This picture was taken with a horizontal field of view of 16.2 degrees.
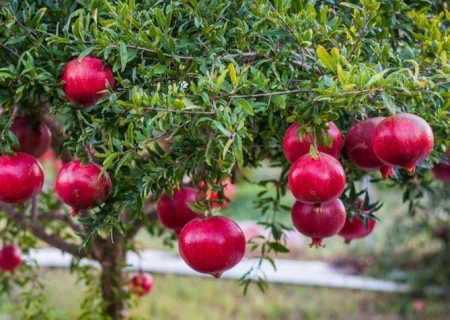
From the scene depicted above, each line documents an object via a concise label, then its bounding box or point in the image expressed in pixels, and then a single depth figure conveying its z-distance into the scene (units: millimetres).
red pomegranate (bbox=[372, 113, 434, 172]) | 2231
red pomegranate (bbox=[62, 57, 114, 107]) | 2300
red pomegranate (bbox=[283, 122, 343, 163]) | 2283
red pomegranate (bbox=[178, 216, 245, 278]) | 2316
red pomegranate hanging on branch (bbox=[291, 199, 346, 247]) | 2361
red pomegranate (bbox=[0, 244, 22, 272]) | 3143
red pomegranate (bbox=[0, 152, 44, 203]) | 2382
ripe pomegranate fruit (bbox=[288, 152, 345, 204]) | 2237
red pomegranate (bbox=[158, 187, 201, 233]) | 2527
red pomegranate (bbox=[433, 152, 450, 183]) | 2671
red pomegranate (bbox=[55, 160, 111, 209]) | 2325
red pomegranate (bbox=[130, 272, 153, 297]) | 3282
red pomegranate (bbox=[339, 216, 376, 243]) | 2587
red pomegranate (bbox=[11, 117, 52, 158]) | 2493
